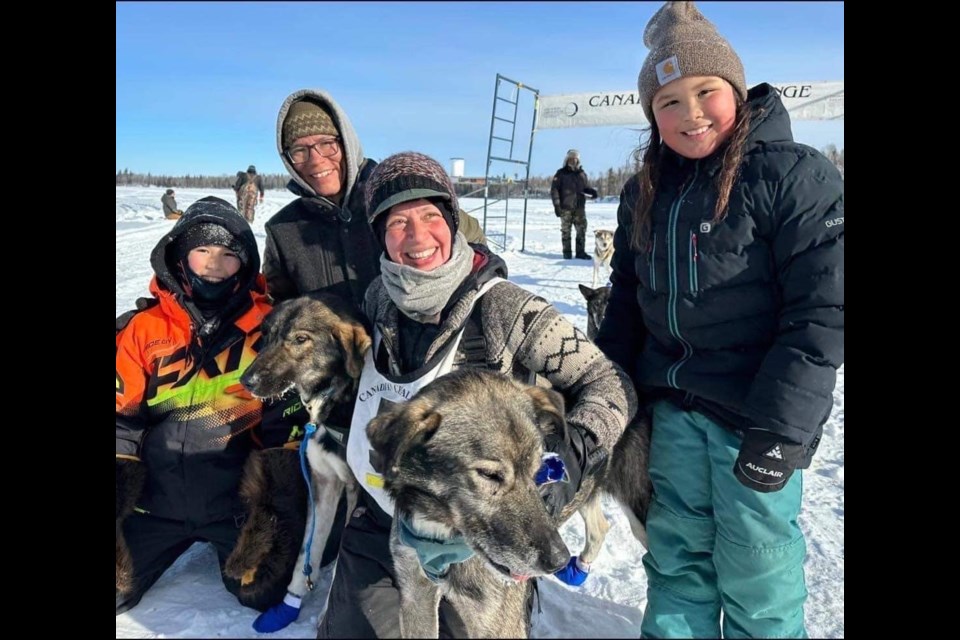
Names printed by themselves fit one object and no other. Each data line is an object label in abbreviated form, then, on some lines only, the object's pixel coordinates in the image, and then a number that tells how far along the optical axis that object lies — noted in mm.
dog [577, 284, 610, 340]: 6016
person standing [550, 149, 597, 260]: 14336
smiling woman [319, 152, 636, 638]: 2205
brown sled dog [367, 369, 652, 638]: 1802
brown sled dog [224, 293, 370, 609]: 2768
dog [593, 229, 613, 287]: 11250
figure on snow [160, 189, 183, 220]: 22781
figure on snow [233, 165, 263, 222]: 19000
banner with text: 11008
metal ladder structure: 14555
